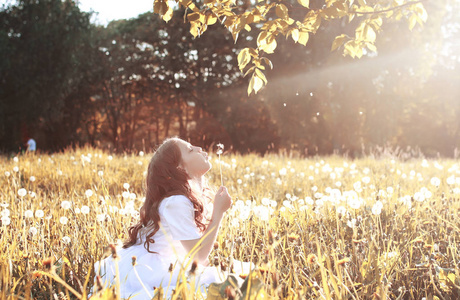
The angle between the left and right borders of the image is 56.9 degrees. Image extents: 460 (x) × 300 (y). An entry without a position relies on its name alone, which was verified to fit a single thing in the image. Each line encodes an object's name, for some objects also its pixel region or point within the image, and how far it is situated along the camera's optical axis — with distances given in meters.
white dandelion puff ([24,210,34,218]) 3.25
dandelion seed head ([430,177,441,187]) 4.10
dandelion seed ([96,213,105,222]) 3.05
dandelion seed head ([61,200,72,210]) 3.40
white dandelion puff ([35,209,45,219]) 3.17
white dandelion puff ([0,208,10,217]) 2.89
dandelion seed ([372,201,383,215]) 3.04
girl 2.45
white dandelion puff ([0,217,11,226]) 2.72
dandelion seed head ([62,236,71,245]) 2.71
